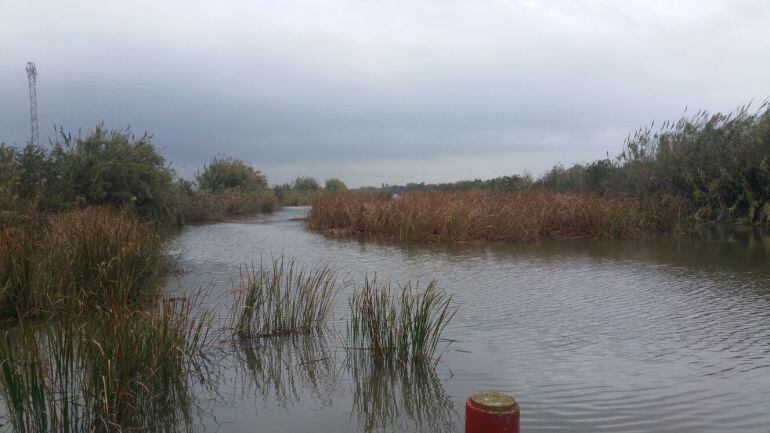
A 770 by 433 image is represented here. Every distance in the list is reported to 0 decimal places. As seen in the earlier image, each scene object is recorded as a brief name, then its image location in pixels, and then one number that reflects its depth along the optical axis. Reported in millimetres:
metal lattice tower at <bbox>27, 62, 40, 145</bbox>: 26238
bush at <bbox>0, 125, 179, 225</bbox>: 13117
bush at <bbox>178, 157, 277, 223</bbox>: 26578
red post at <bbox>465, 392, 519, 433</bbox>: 2584
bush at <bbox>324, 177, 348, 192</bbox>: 52544
